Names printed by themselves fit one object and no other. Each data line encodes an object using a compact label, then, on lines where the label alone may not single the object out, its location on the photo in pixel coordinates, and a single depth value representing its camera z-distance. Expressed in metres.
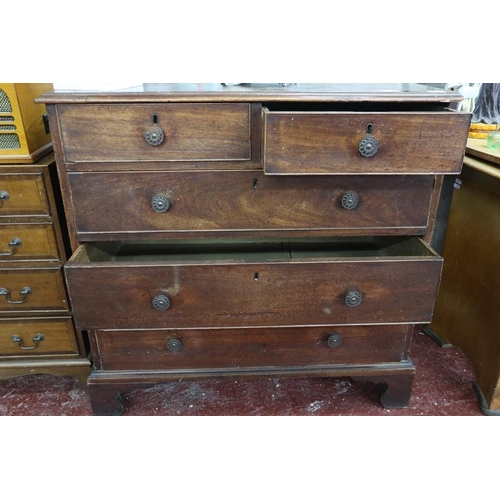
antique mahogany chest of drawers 1.10
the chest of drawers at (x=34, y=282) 1.29
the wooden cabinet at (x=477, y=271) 1.44
